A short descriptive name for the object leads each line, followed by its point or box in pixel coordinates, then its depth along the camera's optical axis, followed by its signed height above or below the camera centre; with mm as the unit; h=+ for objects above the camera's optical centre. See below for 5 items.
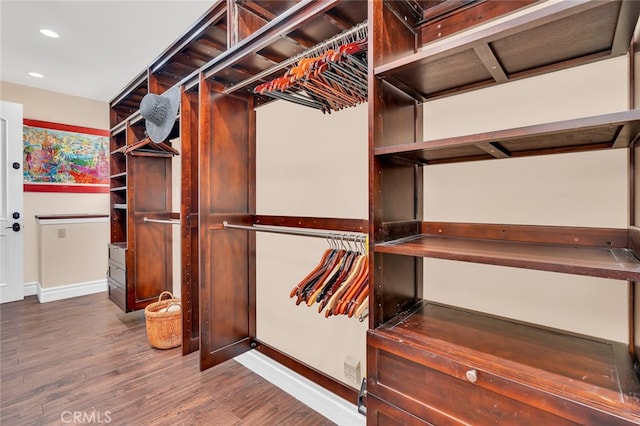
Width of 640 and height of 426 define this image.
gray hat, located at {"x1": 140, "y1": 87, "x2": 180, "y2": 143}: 2426 +800
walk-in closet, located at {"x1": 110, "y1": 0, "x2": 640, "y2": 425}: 886 +48
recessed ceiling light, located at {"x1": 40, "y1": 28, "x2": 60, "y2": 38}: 2682 +1582
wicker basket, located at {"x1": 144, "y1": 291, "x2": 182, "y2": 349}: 2607 -1004
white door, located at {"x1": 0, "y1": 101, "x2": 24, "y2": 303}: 3668 +139
